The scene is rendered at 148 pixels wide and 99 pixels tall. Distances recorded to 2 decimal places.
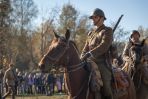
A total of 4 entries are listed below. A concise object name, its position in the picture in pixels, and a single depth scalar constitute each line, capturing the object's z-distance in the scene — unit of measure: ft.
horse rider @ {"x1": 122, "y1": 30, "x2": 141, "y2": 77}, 51.57
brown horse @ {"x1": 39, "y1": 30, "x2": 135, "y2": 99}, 37.09
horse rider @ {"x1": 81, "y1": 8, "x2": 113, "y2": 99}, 40.01
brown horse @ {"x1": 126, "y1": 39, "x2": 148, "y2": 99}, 51.31
